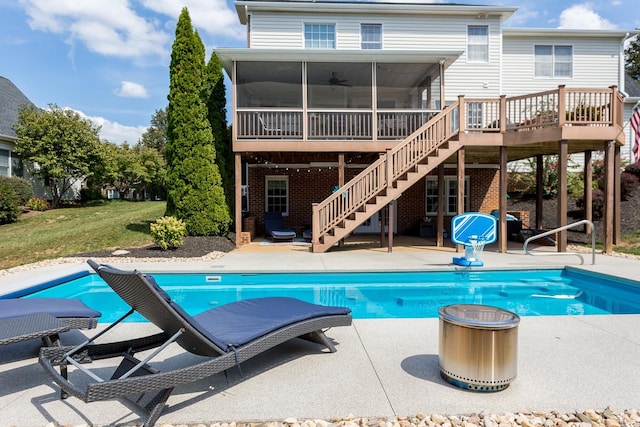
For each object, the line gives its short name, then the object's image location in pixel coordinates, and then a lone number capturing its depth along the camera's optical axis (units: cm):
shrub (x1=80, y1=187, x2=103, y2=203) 2319
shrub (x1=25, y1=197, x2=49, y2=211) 1884
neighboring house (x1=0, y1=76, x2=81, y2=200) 1977
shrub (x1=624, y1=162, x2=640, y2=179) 1645
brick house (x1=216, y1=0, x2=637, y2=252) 1102
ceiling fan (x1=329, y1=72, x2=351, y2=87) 1417
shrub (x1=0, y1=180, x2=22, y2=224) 1549
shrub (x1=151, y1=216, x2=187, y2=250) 1066
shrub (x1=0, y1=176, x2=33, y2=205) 1795
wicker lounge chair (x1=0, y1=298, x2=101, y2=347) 336
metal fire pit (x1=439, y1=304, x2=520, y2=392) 299
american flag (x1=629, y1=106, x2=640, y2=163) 1606
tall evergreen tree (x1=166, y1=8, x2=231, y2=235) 1254
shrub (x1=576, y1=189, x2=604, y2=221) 1429
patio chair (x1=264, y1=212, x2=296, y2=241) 1351
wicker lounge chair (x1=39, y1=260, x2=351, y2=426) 265
